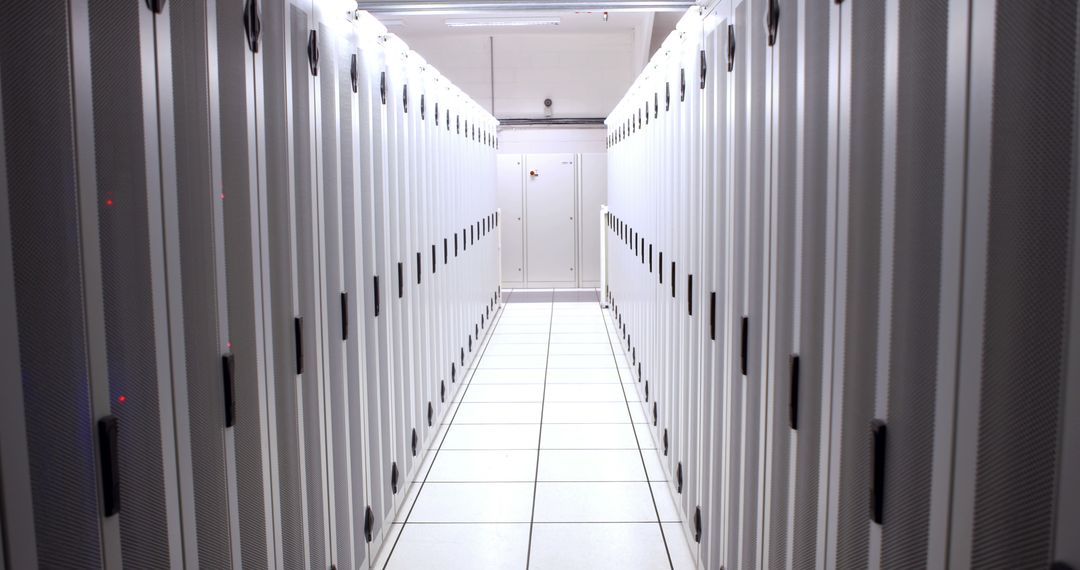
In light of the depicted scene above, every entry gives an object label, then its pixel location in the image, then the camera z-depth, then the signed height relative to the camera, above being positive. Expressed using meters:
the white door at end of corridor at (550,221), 11.31 -0.18
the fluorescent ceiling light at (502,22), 9.70 +2.36
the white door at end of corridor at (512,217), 11.30 -0.11
